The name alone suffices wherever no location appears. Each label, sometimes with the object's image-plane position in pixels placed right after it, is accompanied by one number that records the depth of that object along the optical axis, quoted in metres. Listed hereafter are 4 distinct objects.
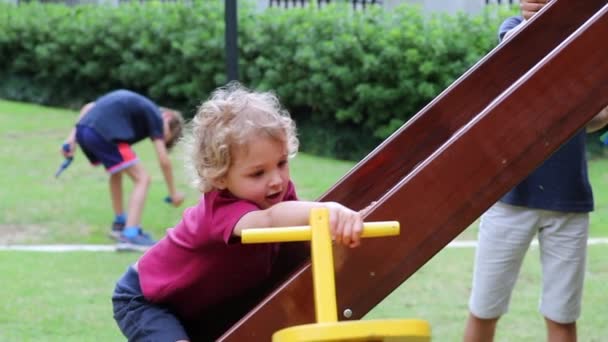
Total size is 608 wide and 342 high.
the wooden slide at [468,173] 5.95
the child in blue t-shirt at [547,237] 8.87
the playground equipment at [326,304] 5.17
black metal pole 14.11
